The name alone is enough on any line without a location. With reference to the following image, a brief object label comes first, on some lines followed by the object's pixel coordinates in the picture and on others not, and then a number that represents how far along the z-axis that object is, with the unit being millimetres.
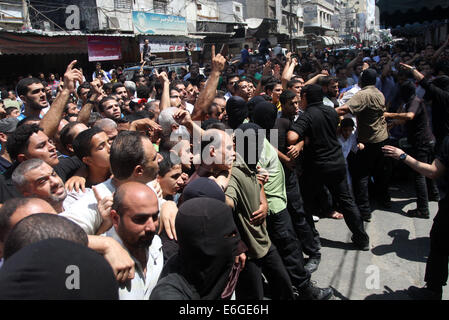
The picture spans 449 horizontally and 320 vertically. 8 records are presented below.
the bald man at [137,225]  1787
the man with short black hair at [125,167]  2096
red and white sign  14914
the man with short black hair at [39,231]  1337
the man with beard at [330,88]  5426
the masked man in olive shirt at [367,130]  4676
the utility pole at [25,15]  14026
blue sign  18391
